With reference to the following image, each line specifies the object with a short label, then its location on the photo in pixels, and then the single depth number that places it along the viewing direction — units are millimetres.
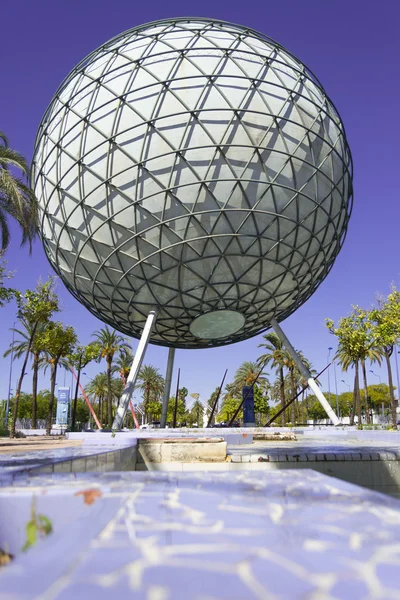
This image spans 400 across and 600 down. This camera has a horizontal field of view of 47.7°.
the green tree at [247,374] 59969
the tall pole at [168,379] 28812
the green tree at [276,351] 47281
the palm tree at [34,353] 37794
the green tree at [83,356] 37219
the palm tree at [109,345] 46250
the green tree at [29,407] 78125
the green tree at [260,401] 64812
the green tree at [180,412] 79312
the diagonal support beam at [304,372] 23475
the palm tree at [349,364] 33138
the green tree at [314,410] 89344
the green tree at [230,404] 69825
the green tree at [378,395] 85625
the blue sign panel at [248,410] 33288
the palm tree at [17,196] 15047
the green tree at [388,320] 22719
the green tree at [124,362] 50319
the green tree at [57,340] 34312
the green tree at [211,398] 90506
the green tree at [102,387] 66750
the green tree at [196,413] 97538
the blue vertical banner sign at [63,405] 48319
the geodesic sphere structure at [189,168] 18141
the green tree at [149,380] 63250
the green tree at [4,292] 18859
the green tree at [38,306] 29953
